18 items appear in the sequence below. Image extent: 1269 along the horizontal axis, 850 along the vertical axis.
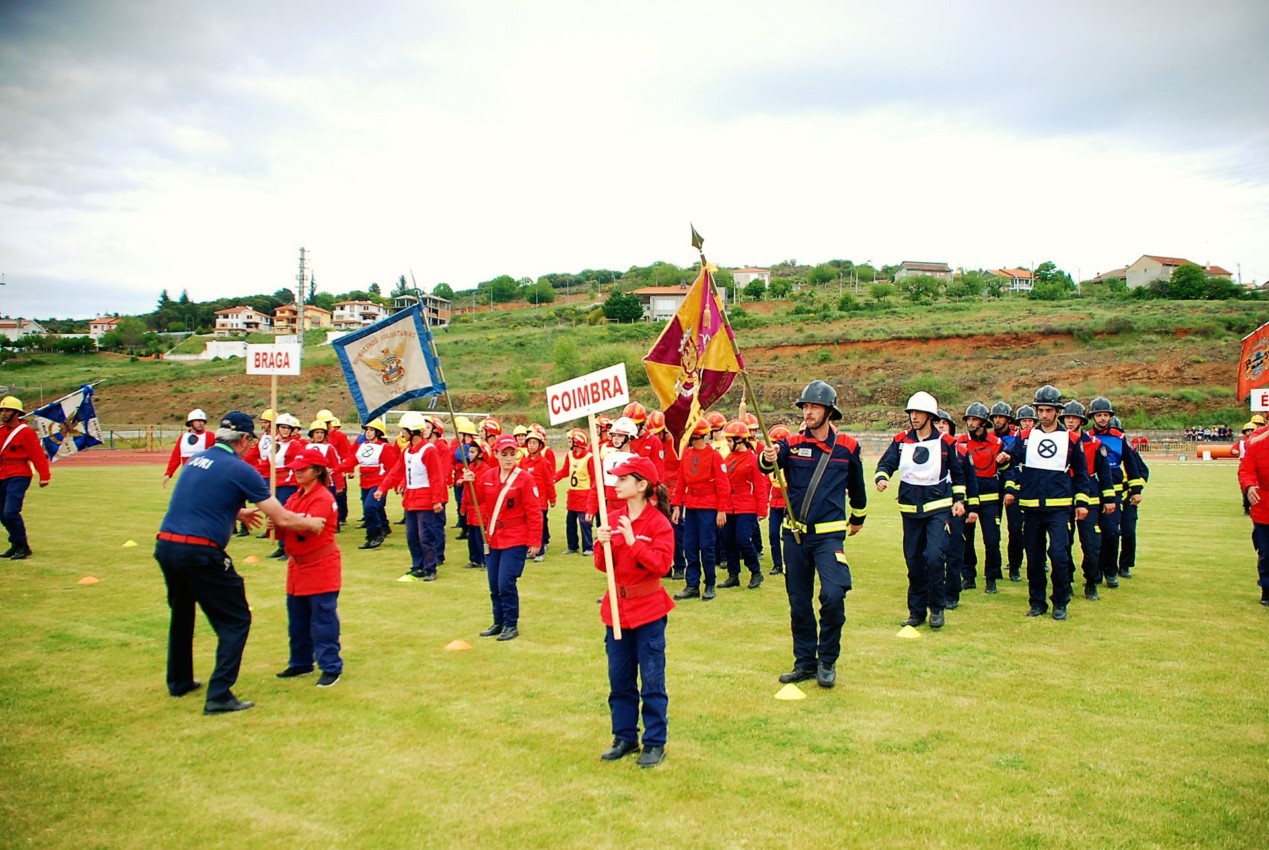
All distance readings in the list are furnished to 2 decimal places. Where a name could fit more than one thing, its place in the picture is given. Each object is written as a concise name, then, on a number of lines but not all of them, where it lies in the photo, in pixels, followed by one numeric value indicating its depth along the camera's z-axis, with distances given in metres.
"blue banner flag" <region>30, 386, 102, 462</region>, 19.70
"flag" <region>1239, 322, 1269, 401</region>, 12.77
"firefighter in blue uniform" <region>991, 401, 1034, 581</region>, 11.48
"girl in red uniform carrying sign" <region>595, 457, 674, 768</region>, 5.62
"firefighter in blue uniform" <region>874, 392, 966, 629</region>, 9.03
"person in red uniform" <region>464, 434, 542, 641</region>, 8.55
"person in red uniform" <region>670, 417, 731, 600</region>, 11.02
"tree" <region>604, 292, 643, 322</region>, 96.50
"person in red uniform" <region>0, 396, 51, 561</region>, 12.62
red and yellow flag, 8.76
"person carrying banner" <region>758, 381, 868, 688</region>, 7.21
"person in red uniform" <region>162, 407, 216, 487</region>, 14.41
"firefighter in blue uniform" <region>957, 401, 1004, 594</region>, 11.27
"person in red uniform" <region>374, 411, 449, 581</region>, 12.34
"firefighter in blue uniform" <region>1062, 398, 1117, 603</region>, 10.31
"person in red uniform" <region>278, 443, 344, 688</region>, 7.33
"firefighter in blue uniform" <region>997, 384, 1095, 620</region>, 9.61
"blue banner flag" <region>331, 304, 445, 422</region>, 10.97
